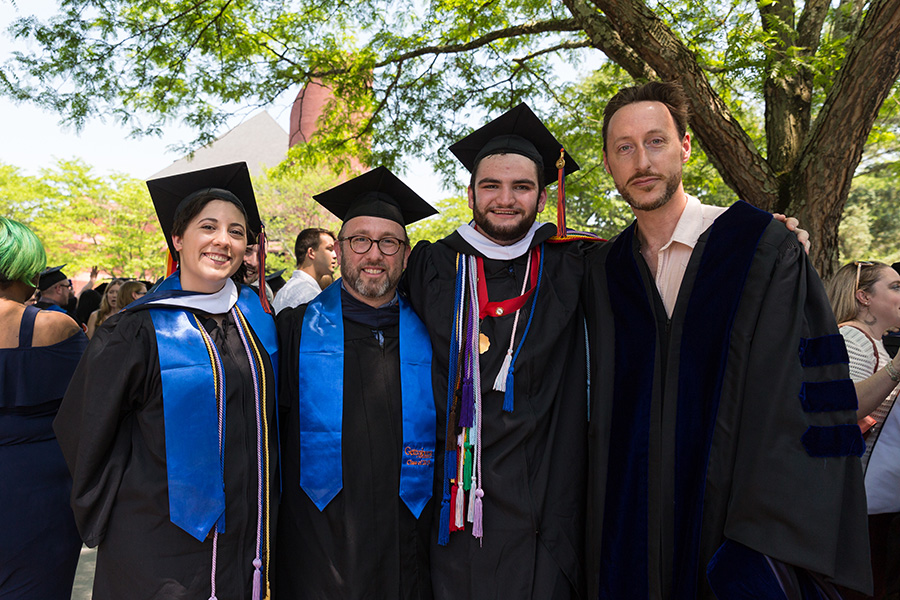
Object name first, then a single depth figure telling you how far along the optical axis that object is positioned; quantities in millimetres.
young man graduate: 2297
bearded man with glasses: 2326
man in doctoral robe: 1824
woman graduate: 2014
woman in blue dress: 2418
